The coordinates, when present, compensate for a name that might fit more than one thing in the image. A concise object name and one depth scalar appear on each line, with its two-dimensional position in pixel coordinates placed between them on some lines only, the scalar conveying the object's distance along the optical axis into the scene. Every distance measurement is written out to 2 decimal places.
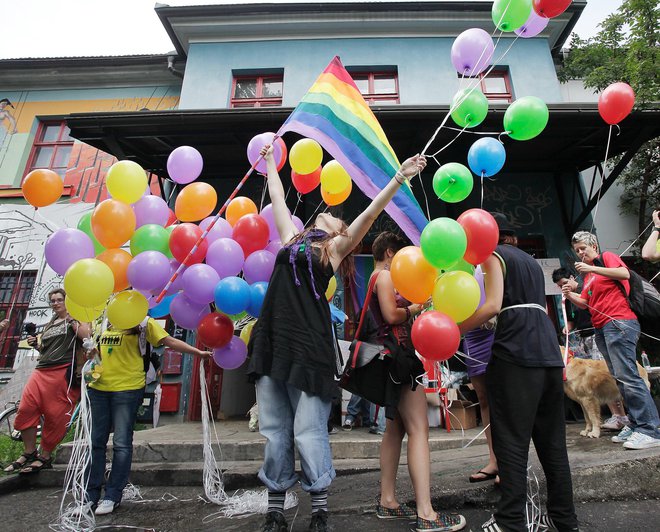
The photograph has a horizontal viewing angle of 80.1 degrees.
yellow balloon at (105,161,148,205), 2.68
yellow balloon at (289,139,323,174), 3.12
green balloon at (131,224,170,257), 2.64
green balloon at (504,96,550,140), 2.80
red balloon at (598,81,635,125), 3.11
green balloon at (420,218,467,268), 1.92
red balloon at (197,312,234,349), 2.75
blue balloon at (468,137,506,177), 2.76
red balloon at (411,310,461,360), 1.91
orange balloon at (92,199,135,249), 2.55
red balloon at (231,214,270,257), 2.94
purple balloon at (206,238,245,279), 2.77
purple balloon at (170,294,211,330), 2.90
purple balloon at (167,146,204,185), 3.07
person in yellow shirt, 2.91
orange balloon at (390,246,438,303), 2.07
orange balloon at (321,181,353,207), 3.27
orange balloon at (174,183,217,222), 3.04
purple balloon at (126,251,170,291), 2.48
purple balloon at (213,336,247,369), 2.90
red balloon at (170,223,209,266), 2.71
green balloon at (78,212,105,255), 2.81
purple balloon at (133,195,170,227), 2.87
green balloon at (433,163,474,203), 2.60
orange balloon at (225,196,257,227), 3.33
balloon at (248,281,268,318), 2.69
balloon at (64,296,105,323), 2.64
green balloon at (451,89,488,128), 2.79
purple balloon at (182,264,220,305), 2.64
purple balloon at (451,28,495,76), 2.92
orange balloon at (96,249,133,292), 2.56
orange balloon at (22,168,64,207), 2.84
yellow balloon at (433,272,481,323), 1.96
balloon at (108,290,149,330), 2.53
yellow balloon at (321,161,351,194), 3.19
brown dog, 4.01
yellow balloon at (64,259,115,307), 2.27
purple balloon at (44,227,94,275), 2.48
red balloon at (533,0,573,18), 2.74
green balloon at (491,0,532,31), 2.75
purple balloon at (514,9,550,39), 3.00
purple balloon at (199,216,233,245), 2.87
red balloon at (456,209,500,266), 1.97
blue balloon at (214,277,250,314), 2.61
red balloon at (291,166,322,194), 3.35
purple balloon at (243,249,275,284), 2.87
